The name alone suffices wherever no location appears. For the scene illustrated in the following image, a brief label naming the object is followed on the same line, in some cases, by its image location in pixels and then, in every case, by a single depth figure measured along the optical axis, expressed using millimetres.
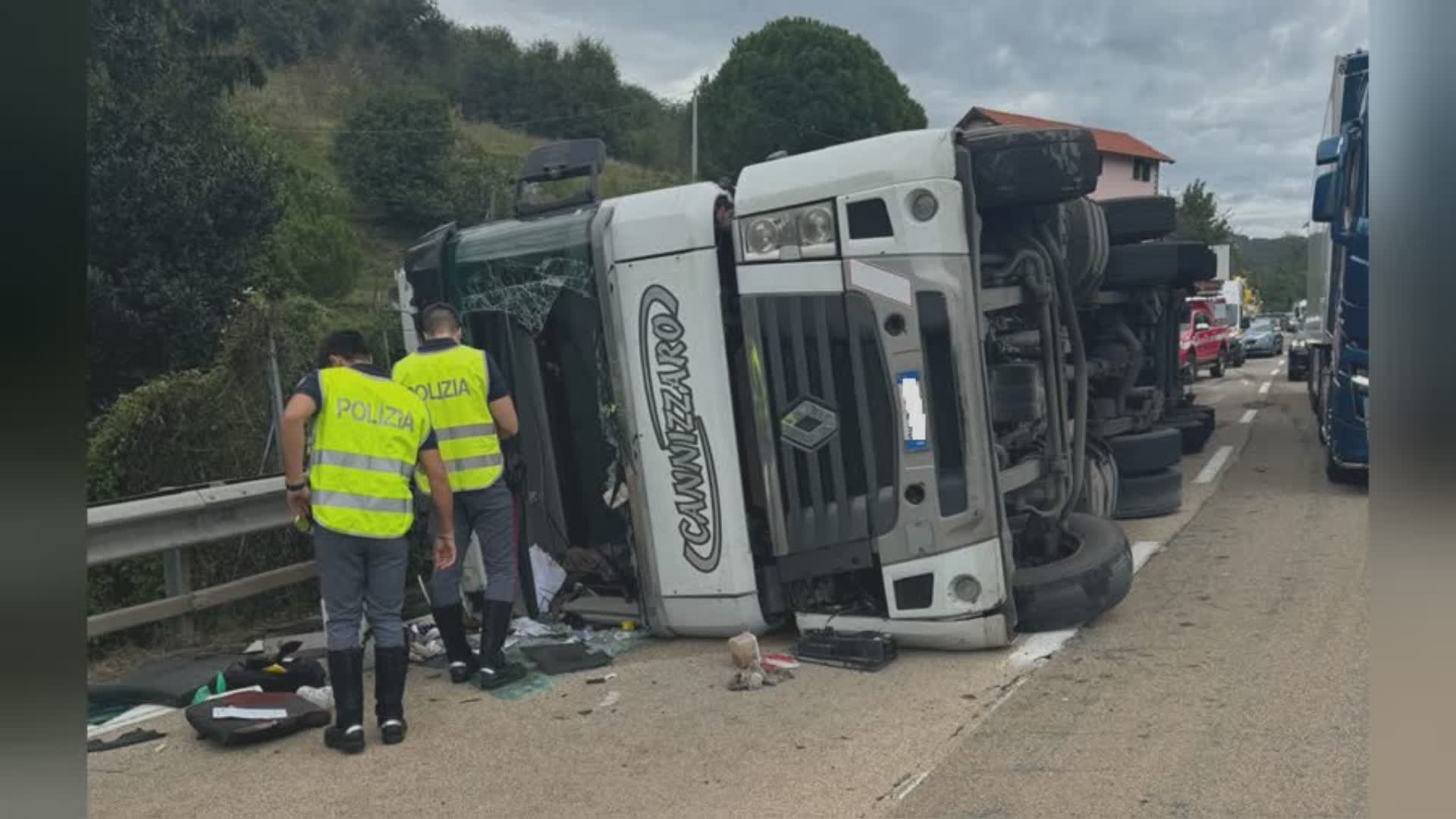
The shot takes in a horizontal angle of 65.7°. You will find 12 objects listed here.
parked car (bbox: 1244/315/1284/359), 38344
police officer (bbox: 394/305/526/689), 5016
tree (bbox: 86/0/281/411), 17859
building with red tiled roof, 60450
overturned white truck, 4836
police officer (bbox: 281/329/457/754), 4219
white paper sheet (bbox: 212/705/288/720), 4324
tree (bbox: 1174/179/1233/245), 58844
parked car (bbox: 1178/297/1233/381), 22344
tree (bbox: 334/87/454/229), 37656
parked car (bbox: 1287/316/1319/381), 20742
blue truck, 7461
